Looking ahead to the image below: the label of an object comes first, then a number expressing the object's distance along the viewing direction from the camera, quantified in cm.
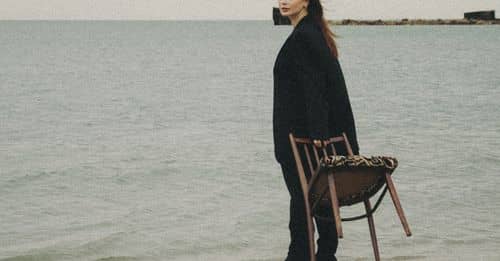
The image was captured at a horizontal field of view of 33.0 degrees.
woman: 527
